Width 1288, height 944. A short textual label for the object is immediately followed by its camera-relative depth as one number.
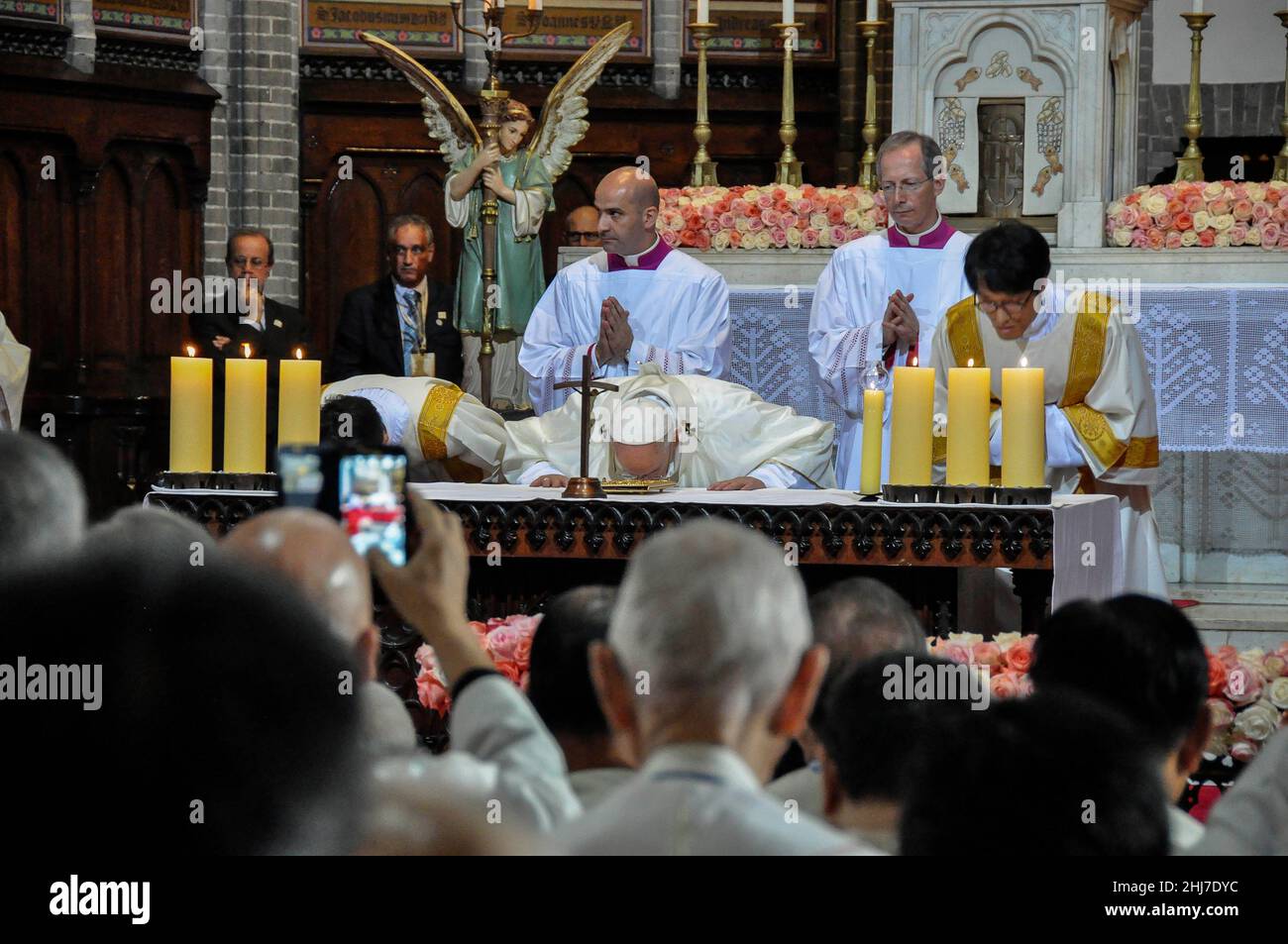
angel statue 9.56
